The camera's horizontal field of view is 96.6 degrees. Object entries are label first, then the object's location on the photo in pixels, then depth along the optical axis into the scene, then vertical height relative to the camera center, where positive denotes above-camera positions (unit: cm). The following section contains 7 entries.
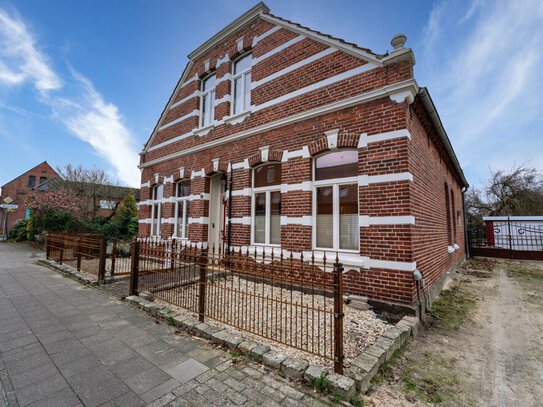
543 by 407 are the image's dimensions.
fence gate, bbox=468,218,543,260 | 1327 -101
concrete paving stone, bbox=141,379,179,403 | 234 -171
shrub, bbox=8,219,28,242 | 1958 -100
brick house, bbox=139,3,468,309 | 483 +170
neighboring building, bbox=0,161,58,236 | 3188 +520
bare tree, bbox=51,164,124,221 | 1916 +271
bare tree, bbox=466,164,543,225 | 2006 +221
